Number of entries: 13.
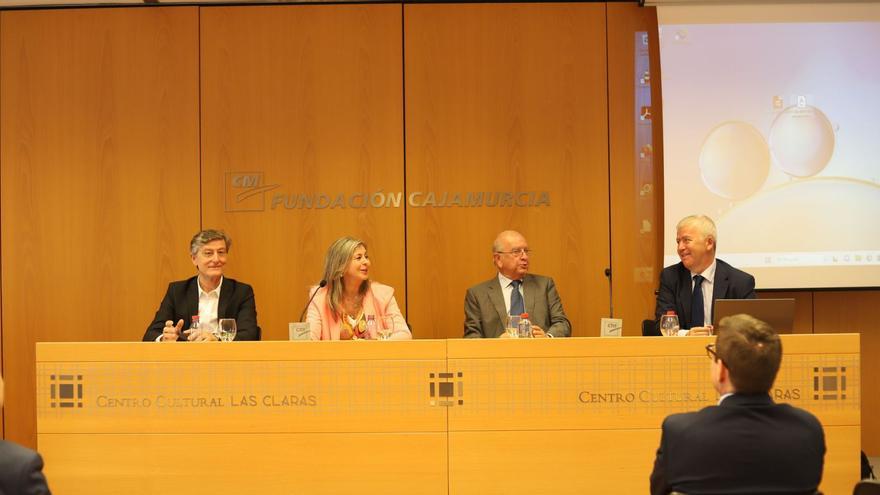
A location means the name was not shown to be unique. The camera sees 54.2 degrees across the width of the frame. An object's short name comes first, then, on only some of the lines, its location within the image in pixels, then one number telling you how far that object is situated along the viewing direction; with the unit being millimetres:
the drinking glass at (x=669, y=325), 3912
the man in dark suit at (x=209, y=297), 4484
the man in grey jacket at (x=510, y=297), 4723
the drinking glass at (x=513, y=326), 3930
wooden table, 3555
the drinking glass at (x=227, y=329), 3887
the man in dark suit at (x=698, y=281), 4441
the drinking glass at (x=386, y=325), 4159
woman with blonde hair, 4355
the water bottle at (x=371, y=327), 4051
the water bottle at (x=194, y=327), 3880
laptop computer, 3691
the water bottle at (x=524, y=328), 3957
